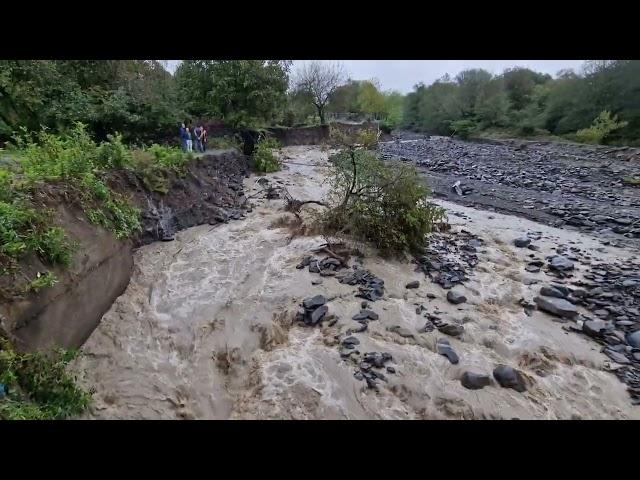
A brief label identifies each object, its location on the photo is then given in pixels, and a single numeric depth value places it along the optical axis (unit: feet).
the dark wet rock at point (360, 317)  21.39
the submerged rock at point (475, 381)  16.69
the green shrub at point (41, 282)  15.33
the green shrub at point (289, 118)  105.06
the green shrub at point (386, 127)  156.25
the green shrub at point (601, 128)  88.98
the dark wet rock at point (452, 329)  20.38
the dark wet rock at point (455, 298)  23.38
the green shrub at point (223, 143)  57.31
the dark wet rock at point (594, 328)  20.36
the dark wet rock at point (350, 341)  19.16
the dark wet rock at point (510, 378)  16.71
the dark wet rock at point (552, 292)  23.86
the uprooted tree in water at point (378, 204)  29.81
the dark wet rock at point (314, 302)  22.36
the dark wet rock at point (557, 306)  22.15
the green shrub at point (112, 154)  29.09
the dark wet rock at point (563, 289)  24.22
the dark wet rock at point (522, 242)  32.86
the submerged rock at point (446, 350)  18.34
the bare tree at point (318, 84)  124.88
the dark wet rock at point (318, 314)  21.22
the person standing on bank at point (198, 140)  50.65
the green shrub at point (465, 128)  138.41
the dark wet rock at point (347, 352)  18.42
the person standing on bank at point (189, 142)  47.34
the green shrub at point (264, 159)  60.85
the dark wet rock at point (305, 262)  27.53
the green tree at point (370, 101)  168.14
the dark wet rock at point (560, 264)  27.68
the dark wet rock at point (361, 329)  20.33
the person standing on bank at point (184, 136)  46.70
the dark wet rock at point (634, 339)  19.50
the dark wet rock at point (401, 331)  20.27
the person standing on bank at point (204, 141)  52.21
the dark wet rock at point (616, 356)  18.51
